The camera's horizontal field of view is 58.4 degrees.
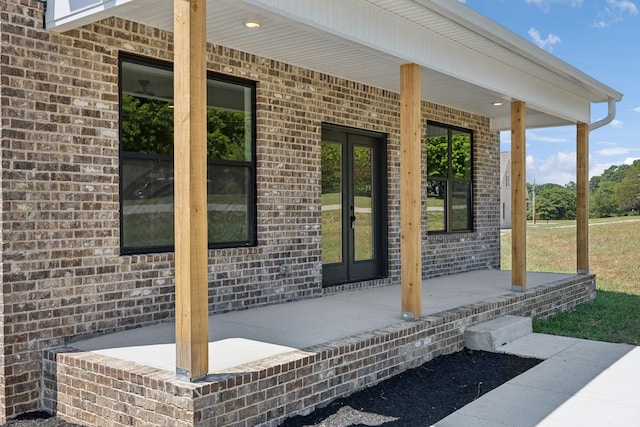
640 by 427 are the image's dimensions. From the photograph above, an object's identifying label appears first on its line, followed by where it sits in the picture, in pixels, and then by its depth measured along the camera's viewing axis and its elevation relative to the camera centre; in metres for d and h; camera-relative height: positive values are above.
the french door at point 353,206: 7.50 +0.18
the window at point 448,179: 9.63 +0.69
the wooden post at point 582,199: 9.58 +0.30
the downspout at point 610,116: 9.57 +1.68
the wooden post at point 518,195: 7.68 +0.30
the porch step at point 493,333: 6.05 -1.26
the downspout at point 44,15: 4.53 +1.64
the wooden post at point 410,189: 5.71 +0.29
